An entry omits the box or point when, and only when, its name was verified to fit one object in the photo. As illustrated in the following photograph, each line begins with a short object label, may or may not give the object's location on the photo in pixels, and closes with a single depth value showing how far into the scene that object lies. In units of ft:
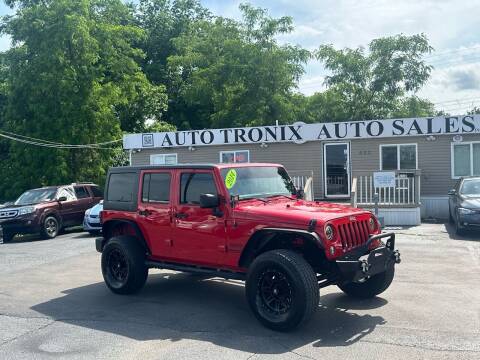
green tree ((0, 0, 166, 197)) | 89.40
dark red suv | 55.26
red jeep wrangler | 20.74
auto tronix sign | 58.03
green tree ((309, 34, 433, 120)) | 106.63
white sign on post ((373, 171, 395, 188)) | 49.29
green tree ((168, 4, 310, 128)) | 101.81
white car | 54.29
